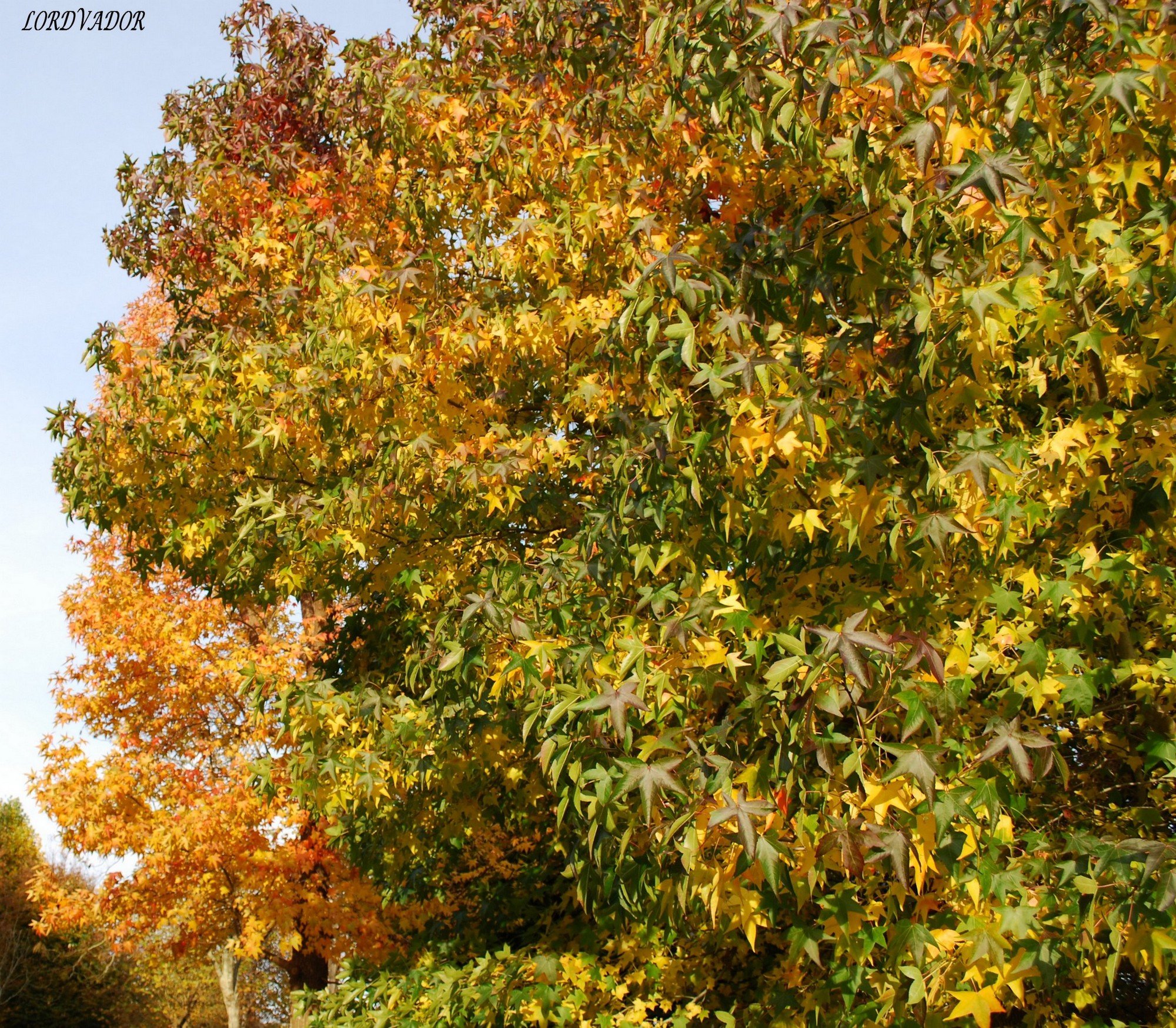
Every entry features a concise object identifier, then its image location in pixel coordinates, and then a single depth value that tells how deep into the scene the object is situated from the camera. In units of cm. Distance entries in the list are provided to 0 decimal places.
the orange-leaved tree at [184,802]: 1208
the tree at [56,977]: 2823
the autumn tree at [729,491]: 379
